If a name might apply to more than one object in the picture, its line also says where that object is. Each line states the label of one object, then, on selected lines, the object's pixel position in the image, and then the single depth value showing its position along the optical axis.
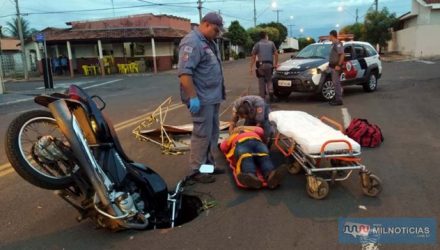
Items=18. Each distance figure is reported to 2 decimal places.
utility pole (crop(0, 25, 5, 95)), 22.36
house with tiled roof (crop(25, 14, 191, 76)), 38.47
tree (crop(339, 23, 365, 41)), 46.17
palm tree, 81.13
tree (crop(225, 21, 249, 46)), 60.25
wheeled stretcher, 4.73
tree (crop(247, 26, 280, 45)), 67.19
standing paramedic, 5.16
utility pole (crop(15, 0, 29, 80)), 35.09
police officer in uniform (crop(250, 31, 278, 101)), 12.17
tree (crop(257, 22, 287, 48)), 86.61
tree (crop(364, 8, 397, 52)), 43.16
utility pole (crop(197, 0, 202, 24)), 44.41
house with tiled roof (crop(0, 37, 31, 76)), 43.66
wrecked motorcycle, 3.72
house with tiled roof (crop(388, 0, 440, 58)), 36.38
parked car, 12.09
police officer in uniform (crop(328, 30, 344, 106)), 11.42
